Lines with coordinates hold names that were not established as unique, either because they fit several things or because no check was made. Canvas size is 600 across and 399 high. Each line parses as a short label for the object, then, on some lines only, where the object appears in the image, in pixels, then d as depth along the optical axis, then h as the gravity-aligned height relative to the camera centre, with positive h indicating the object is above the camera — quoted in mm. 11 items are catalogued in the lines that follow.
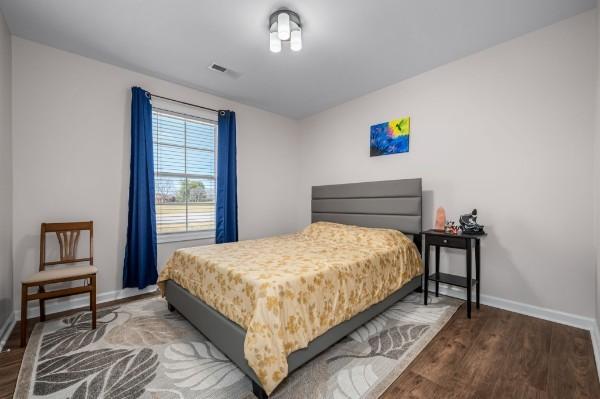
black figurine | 2615 -270
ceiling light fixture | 2148 +1496
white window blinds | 3476 +374
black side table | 2504 -620
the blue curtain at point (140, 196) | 3111 +41
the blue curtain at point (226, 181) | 3902 +281
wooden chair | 2104 -674
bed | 1538 -674
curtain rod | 3351 +1375
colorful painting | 3471 +892
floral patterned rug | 1580 -1193
